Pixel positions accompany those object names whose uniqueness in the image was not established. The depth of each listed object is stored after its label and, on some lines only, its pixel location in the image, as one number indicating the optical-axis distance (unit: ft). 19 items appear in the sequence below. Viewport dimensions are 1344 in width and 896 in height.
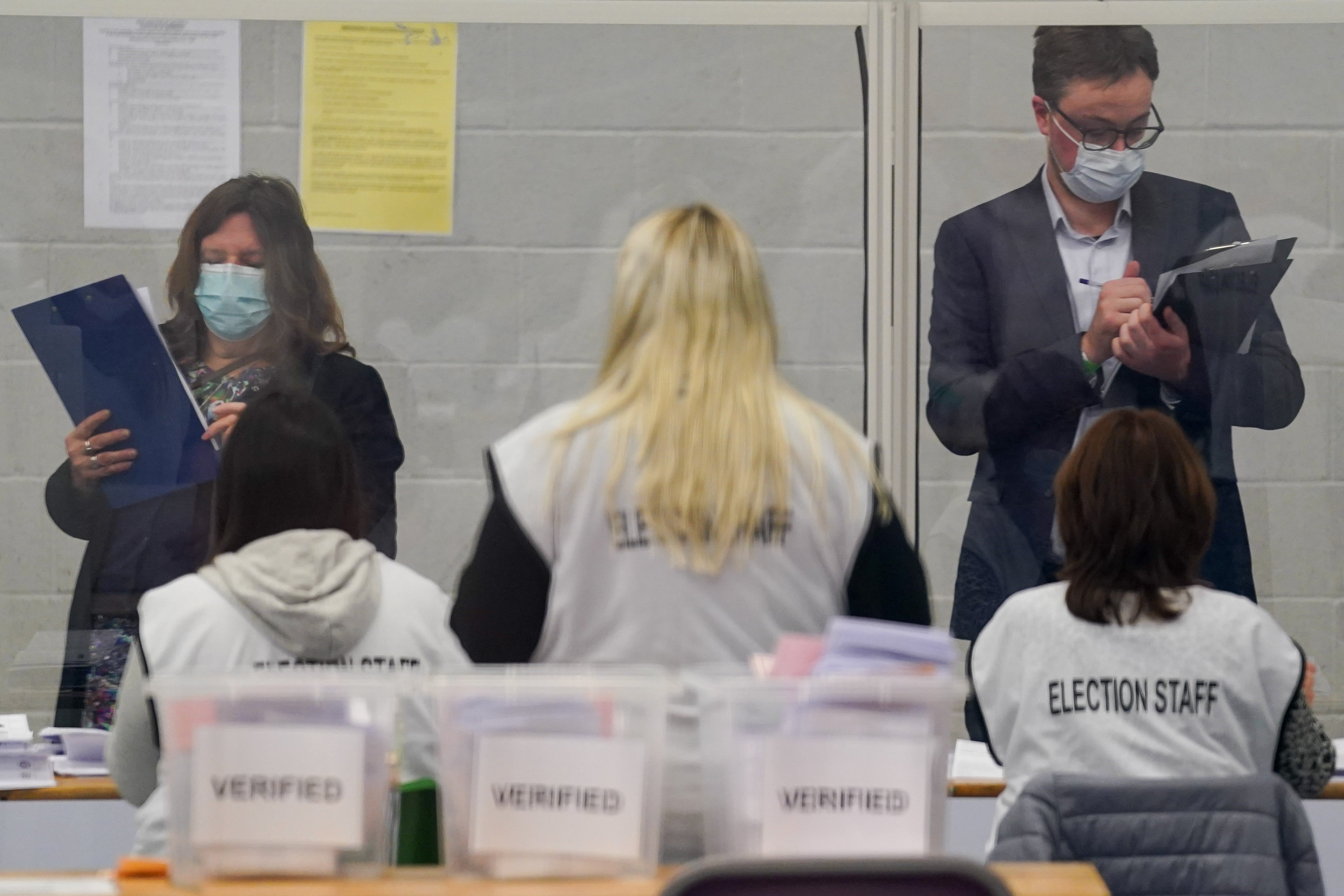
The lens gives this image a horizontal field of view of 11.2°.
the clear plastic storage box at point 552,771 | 35.04
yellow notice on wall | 44.04
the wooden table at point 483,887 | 33.86
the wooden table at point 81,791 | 43.14
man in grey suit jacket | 44.18
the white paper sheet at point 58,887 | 34.01
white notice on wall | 43.98
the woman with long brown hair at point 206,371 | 44.07
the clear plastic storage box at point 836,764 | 35.56
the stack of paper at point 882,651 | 36.71
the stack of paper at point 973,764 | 43.47
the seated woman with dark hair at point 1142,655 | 41.60
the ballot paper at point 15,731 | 43.19
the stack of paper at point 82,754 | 43.47
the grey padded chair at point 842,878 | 29.92
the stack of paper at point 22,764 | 43.13
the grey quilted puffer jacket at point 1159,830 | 40.99
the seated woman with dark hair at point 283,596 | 41.03
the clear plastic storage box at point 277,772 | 35.01
